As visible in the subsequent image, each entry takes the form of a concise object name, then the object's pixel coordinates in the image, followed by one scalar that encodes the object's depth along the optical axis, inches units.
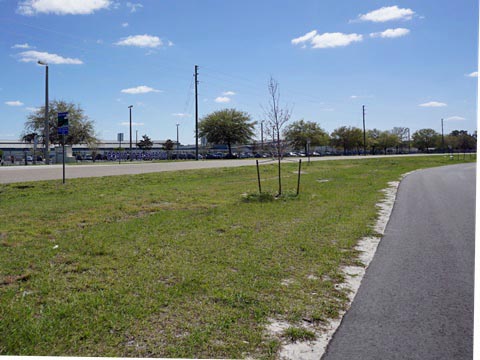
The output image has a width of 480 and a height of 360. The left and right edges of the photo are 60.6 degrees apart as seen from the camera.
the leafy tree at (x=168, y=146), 3395.7
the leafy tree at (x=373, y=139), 3900.1
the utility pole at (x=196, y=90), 2003.0
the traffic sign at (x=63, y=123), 529.1
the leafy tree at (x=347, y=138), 3730.3
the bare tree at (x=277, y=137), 517.7
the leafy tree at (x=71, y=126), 2047.2
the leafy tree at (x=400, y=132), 4217.8
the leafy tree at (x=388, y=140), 4079.7
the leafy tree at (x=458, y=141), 2724.4
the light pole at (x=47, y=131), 1264.1
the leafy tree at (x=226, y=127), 2723.9
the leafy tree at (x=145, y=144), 3470.2
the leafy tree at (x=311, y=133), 3405.5
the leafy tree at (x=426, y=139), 3946.4
